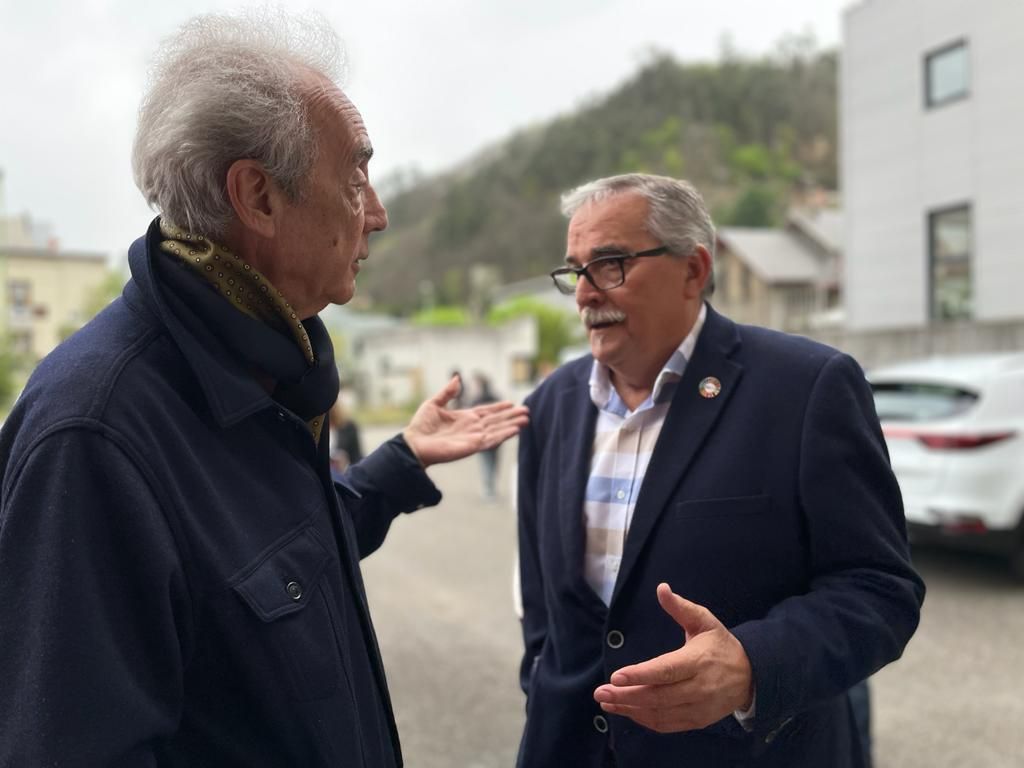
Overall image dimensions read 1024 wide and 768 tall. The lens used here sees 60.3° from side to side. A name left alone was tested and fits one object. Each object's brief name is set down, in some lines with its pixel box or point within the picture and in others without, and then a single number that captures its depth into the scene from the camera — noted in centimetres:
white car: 646
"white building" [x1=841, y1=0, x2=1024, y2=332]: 1434
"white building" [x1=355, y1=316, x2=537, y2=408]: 3644
